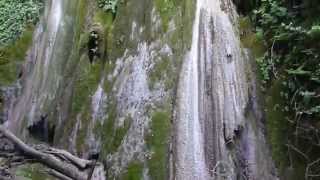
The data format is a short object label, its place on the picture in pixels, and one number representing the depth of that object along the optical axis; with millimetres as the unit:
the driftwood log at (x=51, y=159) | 6406
